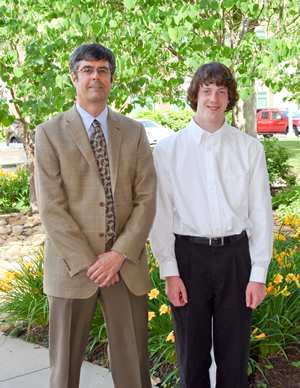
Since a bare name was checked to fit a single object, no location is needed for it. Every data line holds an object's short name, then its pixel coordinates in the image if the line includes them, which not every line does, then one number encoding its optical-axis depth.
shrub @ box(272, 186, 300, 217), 7.02
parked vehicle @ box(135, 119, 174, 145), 23.44
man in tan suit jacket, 2.26
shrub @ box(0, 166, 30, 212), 9.90
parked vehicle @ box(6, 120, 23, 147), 25.71
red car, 28.11
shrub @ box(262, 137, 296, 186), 8.95
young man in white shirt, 2.34
